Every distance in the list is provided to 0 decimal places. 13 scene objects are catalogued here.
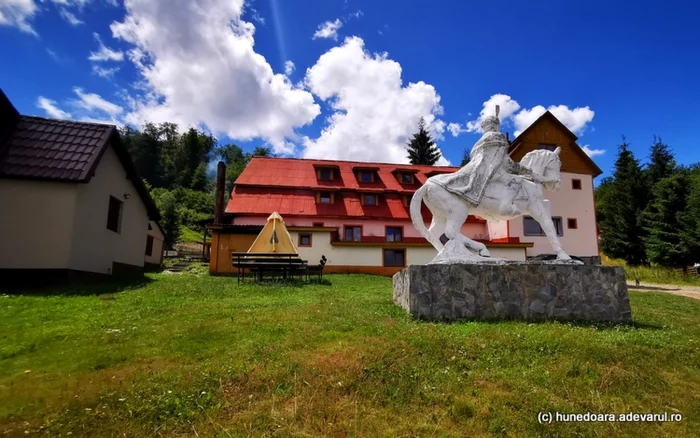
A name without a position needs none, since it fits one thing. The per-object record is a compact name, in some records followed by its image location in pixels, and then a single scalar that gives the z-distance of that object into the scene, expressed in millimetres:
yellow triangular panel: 15336
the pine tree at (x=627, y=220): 36375
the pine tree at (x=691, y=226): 28594
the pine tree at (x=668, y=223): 30766
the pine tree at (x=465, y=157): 54012
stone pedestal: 7574
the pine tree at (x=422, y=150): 48594
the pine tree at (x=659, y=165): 37656
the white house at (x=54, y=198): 11922
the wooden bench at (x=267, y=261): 13844
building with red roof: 23031
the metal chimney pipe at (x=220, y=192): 25770
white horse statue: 8414
